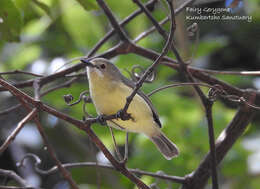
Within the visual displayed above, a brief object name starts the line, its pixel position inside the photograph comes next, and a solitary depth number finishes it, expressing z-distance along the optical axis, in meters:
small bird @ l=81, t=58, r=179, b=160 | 6.18
